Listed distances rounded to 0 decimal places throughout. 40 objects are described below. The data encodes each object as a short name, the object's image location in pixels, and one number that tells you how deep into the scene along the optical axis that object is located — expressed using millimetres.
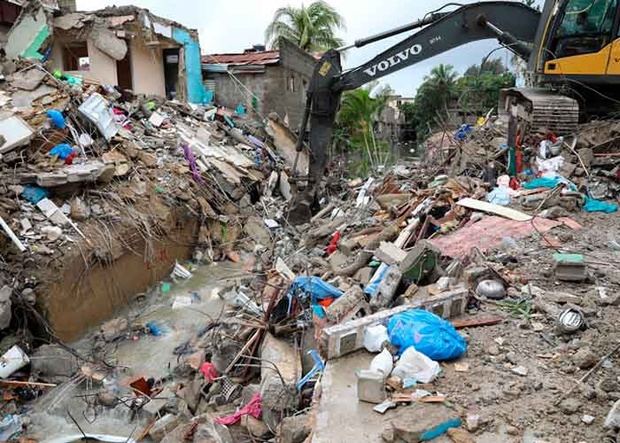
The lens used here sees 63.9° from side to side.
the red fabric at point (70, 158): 7640
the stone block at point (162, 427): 4322
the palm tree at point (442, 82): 31044
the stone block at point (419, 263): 4832
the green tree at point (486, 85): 22922
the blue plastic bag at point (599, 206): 6068
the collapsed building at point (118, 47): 11352
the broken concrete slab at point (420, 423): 2545
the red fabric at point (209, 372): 4809
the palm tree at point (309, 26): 21375
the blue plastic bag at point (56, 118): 7949
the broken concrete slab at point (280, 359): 4188
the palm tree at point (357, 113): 20125
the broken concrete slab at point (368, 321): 3455
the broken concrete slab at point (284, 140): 13766
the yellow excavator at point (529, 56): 7027
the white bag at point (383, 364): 3090
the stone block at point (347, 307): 4418
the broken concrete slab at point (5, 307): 5391
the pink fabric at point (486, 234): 5442
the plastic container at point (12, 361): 5203
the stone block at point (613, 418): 2439
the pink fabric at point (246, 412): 3787
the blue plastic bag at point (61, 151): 7590
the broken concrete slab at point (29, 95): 8414
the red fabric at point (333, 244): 7559
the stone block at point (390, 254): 5358
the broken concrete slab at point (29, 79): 8891
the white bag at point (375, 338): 3474
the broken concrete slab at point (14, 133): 7031
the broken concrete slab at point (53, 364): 5492
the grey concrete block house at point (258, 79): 14656
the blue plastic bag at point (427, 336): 3275
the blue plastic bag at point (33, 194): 6781
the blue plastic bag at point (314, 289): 5148
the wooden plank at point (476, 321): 3771
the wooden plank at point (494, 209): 5926
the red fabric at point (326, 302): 5038
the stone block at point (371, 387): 2889
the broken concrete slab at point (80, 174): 6844
